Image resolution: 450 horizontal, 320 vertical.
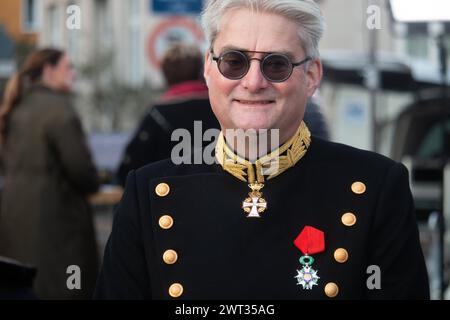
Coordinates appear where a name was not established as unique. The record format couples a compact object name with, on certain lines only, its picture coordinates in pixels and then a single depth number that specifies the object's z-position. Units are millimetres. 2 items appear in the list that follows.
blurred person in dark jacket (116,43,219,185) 9945
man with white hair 5457
